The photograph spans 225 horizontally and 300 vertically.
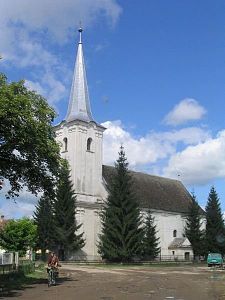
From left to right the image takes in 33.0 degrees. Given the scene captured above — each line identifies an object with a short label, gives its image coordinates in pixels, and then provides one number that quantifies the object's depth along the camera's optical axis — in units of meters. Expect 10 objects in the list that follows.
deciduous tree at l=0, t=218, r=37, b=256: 47.49
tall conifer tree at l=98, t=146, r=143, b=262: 47.32
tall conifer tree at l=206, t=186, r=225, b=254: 63.41
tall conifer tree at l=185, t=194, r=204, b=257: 63.85
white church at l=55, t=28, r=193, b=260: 58.81
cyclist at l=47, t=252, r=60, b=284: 19.19
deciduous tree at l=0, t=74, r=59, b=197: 17.72
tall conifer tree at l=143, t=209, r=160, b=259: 53.77
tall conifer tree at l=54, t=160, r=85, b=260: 51.00
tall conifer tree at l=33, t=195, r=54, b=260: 51.47
